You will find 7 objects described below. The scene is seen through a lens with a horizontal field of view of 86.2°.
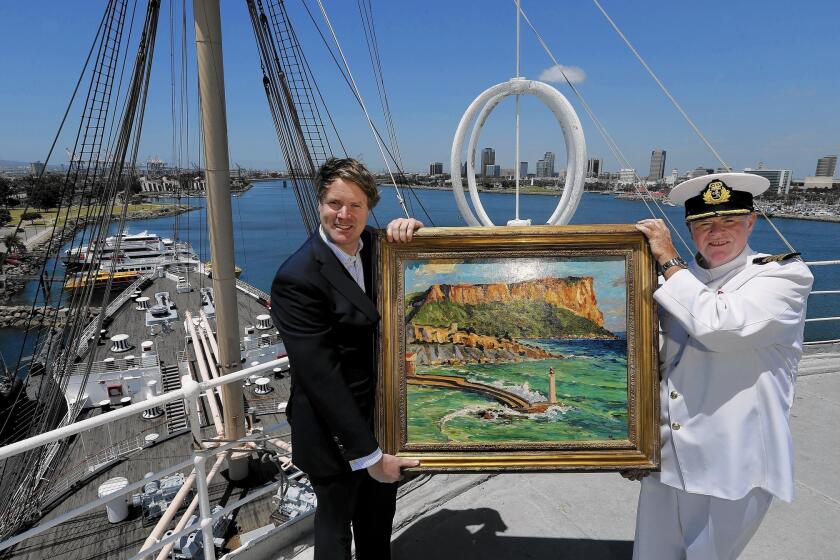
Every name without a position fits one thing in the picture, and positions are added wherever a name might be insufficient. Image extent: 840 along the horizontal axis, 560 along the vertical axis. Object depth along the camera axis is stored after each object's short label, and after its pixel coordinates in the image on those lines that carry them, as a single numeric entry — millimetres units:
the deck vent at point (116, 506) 14234
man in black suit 1588
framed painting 1783
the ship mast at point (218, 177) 7117
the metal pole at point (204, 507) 2223
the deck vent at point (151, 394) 21409
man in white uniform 1549
